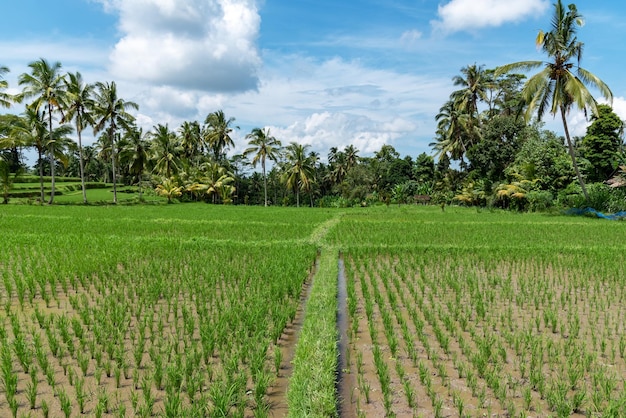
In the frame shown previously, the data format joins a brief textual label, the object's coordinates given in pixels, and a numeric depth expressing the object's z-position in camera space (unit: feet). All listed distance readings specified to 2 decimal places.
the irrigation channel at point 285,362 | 9.18
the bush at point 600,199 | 57.72
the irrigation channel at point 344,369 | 9.04
